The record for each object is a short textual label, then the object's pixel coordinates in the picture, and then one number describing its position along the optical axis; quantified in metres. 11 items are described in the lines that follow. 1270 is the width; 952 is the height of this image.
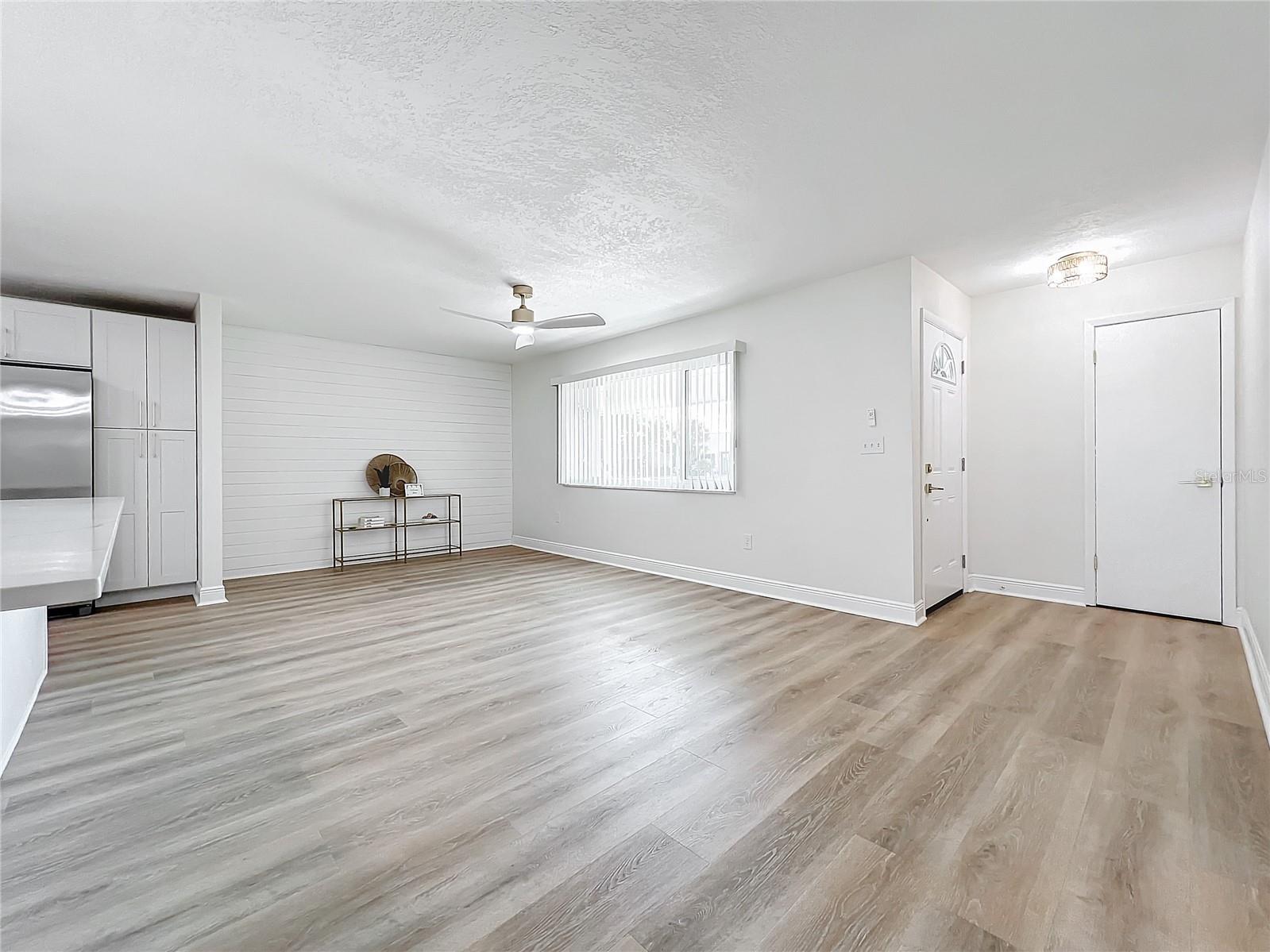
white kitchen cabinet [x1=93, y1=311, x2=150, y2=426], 4.50
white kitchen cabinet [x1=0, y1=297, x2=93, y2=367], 4.17
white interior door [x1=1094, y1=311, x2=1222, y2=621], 3.84
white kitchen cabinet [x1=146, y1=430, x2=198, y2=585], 4.73
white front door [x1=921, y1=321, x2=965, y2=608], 4.17
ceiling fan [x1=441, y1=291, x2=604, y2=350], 4.27
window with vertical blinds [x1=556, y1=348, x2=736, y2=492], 5.16
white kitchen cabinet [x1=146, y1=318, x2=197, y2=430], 4.73
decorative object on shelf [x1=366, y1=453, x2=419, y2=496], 6.67
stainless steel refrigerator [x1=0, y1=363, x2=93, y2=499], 4.04
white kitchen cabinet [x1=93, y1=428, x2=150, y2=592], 4.50
